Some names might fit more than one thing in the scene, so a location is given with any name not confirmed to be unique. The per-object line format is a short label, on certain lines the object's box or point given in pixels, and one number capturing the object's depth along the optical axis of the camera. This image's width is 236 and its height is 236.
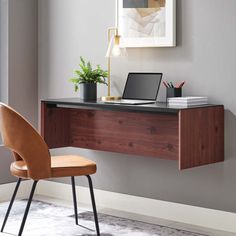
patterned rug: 3.47
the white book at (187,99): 3.32
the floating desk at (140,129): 3.28
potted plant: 3.85
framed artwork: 3.66
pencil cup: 3.56
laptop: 3.67
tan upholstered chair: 3.17
